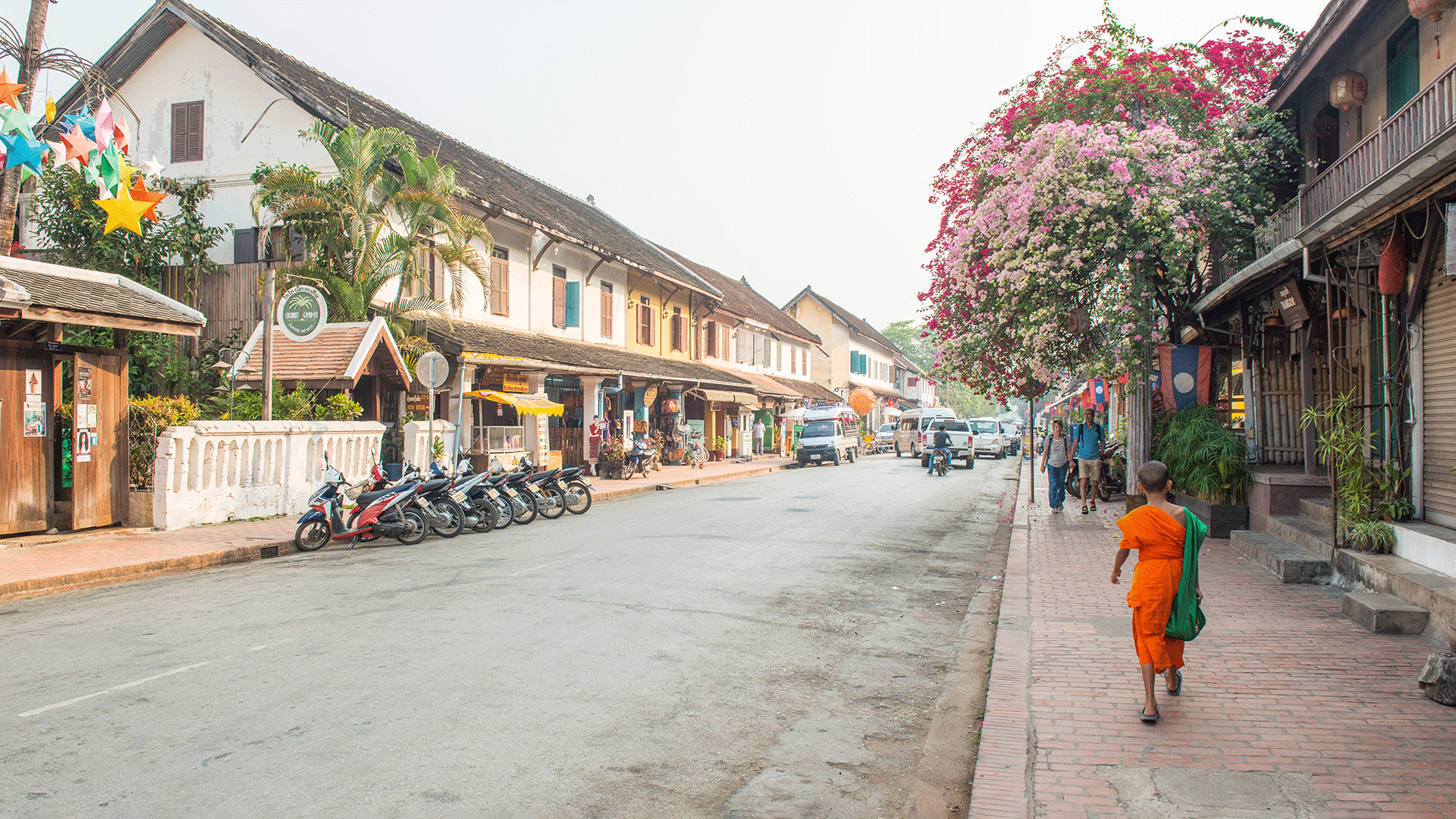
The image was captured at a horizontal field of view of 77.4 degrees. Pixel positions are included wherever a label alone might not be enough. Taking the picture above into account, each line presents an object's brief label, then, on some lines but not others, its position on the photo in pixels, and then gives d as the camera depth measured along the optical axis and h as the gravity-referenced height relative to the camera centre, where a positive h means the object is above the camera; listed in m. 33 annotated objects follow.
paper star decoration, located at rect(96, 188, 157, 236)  11.21 +2.73
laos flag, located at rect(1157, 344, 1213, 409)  13.45 +0.79
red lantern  7.76 +1.35
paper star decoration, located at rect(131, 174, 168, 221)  11.66 +3.06
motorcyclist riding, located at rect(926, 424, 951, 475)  27.12 -0.48
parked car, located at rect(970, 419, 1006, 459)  39.22 -0.54
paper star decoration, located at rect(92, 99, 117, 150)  10.46 +3.52
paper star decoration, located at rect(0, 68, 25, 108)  9.17 +3.48
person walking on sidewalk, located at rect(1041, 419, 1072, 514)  16.11 -0.68
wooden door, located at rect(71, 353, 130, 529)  11.64 -0.16
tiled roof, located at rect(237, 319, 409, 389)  15.20 +1.25
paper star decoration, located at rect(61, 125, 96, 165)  10.09 +3.19
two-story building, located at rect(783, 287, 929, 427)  57.68 +5.31
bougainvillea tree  12.18 +3.08
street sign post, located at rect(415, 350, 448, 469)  14.90 +0.98
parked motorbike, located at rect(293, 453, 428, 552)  11.63 -1.15
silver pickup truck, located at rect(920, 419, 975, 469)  31.70 -0.54
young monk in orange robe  4.84 -0.79
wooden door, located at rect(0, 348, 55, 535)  10.96 -0.14
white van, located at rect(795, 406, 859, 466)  33.62 -0.49
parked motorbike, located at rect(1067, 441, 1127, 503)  17.56 -1.01
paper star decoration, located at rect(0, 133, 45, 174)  9.42 +2.94
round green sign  13.50 +1.76
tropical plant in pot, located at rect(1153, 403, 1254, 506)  11.70 -0.45
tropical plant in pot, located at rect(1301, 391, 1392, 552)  8.04 -0.54
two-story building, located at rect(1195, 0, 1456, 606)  7.56 +1.58
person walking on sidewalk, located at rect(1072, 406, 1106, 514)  15.51 -0.43
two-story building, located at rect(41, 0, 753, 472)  18.28 +4.81
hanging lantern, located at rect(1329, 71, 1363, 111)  11.41 +4.23
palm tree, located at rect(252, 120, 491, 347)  16.30 +3.96
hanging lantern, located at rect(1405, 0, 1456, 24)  8.64 +3.99
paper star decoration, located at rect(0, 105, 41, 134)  9.24 +3.19
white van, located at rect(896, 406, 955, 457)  38.47 -0.06
